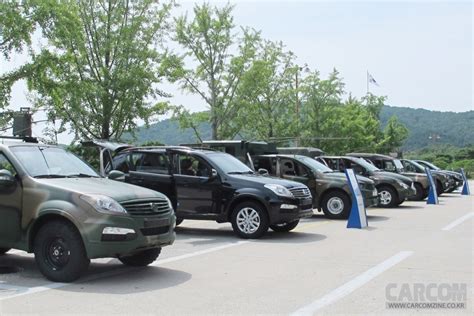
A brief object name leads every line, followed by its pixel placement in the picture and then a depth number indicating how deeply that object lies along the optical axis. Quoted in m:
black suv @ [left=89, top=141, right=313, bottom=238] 10.83
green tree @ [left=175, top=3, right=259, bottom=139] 30.41
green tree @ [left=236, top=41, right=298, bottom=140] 35.66
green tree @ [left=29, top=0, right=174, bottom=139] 21.95
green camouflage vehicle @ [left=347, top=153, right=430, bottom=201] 22.38
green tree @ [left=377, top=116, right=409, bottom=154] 56.44
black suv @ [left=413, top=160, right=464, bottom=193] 27.09
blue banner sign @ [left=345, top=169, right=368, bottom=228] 12.87
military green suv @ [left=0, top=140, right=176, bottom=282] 6.68
